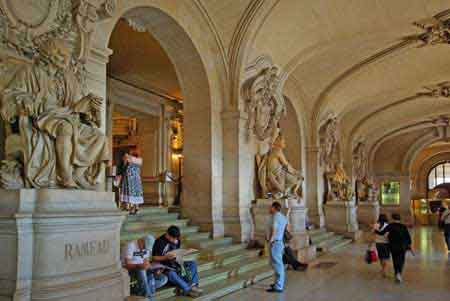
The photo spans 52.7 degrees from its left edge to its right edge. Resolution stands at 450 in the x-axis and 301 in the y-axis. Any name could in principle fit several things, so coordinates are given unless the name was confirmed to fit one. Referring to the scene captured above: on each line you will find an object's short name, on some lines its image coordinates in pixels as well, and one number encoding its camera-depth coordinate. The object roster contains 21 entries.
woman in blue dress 7.77
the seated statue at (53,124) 4.30
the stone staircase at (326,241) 11.40
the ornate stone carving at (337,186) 15.28
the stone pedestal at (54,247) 4.04
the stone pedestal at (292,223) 9.30
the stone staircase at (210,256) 6.32
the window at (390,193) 25.61
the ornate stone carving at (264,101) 9.74
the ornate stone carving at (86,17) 5.24
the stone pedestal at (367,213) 19.45
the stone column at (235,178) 9.12
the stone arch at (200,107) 8.60
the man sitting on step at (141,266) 5.09
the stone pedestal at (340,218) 14.61
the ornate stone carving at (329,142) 15.20
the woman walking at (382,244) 7.58
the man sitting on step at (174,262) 5.44
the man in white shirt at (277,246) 6.39
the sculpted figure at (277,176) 9.99
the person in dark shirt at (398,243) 7.30
